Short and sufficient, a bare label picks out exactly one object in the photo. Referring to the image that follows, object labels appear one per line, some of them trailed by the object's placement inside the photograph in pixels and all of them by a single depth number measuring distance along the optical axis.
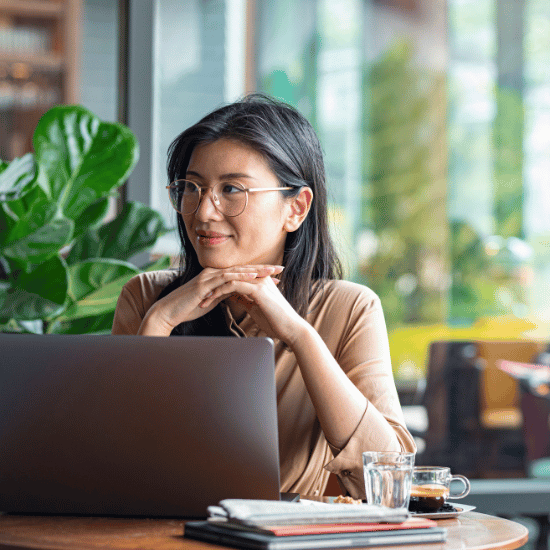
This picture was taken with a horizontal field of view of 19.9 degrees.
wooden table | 2.00
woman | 2.48
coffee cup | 2.25
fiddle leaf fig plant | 3.13
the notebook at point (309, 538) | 1.95
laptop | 2.08
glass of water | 2.15
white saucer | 2.21
